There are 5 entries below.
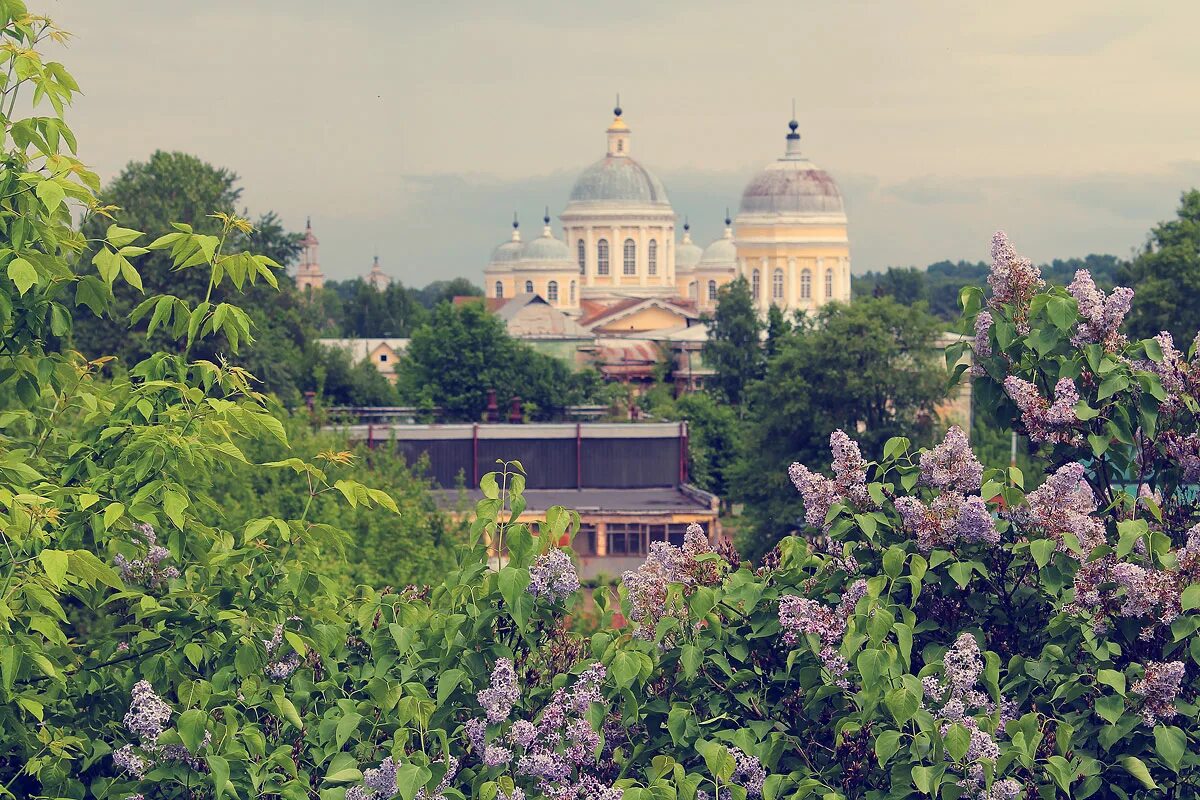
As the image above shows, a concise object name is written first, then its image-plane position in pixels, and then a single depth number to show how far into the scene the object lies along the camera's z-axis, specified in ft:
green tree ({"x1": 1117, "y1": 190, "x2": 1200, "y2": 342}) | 128.57
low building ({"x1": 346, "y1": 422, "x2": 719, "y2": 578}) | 134.41
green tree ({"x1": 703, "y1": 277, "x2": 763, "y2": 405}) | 250.16
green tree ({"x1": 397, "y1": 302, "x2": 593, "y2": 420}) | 221.66
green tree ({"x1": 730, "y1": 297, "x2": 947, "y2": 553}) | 137.49
